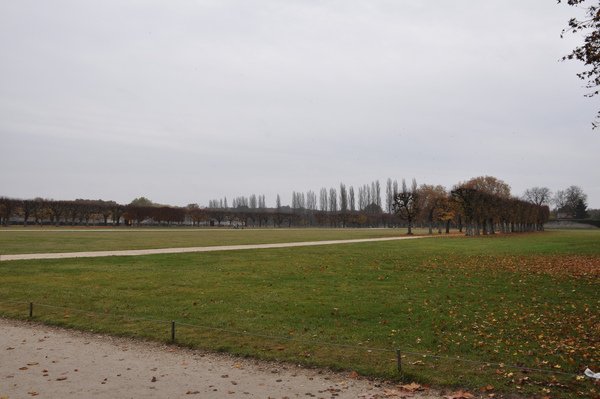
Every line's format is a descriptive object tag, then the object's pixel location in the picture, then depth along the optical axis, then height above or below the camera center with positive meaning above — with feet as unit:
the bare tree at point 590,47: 48.65 +18.20
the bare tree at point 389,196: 559.22 +26.32
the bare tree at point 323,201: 627.46 +23.78
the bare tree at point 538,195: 515.50 +24.51
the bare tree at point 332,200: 617.62 +24.55
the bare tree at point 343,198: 599.12 +25.82
